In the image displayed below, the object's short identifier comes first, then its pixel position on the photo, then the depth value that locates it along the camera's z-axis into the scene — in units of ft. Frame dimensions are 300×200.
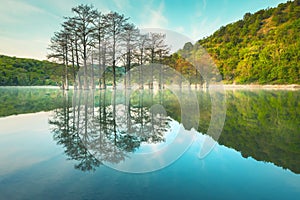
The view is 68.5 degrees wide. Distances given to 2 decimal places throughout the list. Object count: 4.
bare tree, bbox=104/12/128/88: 89.38
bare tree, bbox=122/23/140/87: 93.81
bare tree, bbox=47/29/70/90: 91.97
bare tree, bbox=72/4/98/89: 83.82
